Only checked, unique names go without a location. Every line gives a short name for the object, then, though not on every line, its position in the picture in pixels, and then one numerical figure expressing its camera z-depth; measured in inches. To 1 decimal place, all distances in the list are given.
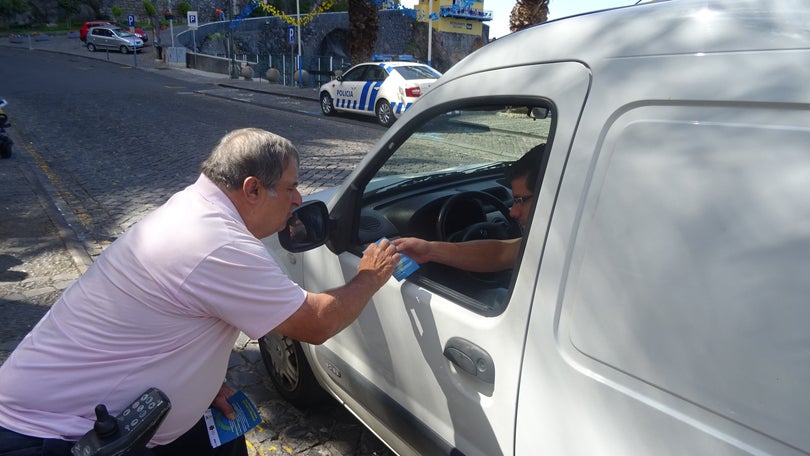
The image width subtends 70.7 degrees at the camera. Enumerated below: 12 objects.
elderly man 60.7
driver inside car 81.4
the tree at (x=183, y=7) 1885.8
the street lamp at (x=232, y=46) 1071.6
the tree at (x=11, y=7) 1736.0
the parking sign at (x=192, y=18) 1122.0
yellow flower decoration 933.4
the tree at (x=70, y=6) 1903.4
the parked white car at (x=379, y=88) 539.2
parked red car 1550.2
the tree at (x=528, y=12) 621.6
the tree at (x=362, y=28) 788.0
